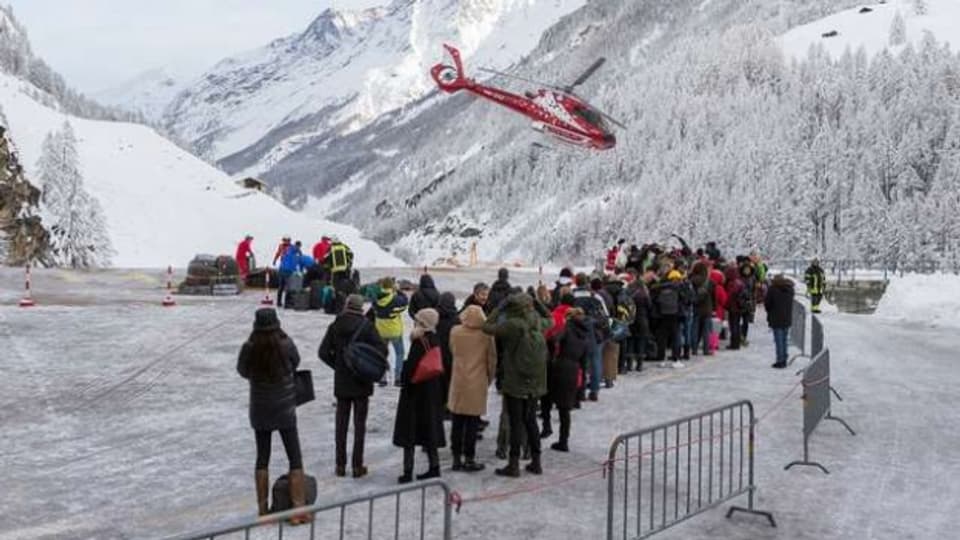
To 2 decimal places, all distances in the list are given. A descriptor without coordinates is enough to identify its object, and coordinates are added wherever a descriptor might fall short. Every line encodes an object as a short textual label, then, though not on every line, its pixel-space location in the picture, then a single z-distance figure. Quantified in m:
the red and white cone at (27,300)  22.18
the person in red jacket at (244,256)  28.97
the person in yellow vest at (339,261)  20.91
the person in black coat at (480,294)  11.63
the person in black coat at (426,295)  12.58
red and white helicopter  50.19
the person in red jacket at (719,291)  18.64
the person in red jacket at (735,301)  19.06
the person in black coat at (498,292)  12.96
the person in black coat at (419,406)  9.17
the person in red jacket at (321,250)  24.30
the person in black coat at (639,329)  16.16
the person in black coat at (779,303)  16.75
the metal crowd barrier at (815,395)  10.53
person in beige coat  9.62
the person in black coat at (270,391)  7.80
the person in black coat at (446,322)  10.66
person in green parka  9.58
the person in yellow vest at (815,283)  26.05
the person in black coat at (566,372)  10.77
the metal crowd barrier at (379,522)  7.94
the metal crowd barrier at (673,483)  8.38
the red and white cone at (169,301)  23.58
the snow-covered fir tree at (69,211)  71.75
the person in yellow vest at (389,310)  12.61
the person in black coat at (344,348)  9.08
